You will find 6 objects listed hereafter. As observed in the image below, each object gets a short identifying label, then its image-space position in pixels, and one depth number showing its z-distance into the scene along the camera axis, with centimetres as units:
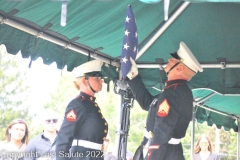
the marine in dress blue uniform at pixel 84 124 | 637
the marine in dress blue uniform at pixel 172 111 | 575
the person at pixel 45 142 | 919
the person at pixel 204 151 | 1262
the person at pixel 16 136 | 904
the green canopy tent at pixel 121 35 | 678
